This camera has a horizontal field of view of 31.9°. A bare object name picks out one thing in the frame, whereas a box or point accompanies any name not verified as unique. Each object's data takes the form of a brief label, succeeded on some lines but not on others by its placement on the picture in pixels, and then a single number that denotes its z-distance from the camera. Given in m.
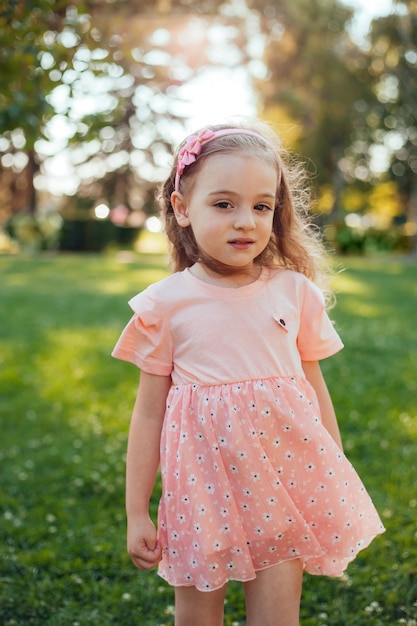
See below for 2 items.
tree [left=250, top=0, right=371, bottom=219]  28.12
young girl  2.06
